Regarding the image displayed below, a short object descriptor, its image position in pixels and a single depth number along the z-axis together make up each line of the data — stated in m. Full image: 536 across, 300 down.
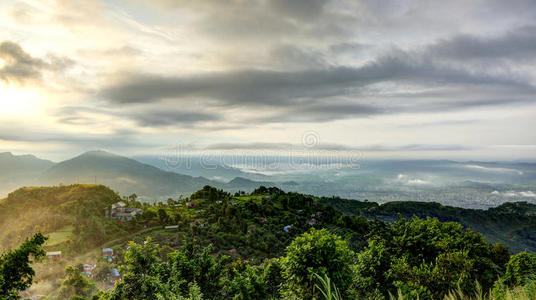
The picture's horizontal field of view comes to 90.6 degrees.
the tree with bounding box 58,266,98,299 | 29.27
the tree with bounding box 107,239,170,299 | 14.09
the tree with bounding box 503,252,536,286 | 22.65
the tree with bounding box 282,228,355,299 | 12.95
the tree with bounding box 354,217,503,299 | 14.77
